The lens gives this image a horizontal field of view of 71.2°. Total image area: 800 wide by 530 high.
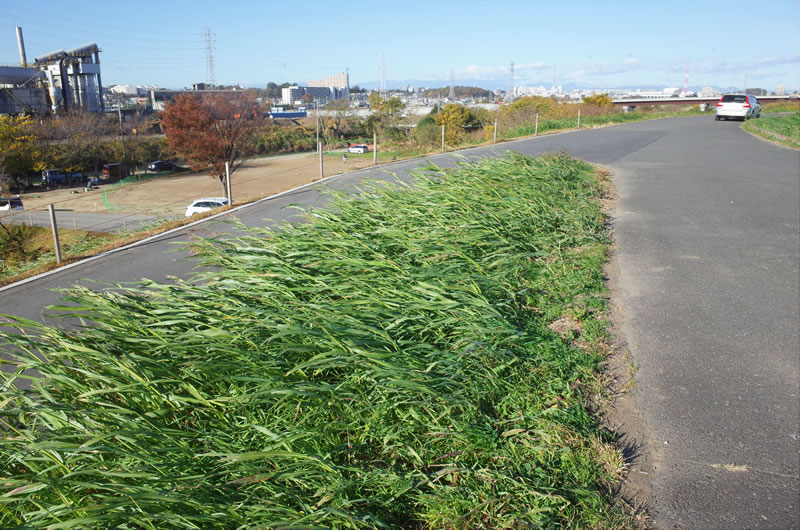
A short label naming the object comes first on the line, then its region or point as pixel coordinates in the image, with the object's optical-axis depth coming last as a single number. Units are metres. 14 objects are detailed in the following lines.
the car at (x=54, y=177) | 45.50
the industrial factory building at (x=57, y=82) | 59.64
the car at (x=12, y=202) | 31.81
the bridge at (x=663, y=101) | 77.77
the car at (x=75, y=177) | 48.16
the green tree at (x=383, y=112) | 69.69
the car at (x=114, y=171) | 50.72
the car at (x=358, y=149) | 56.84
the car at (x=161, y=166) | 53.56
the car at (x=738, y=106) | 32.44
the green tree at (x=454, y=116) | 49.53
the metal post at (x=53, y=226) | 8.85
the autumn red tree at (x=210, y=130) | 31.41
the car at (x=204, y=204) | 23.50
